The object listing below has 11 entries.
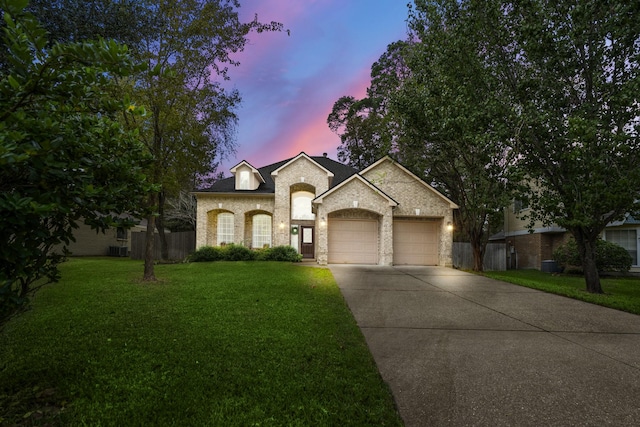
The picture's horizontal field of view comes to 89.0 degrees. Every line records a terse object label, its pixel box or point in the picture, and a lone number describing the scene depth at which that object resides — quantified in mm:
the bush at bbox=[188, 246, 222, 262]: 17969
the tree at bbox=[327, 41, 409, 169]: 23391
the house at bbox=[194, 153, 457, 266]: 17250
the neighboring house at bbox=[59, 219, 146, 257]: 25219
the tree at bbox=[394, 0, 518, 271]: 10508
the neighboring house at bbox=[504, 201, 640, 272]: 17266
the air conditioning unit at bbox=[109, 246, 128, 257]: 27734
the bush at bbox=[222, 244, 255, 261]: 18062
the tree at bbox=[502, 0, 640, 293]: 8648
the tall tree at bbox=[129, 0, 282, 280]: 10180
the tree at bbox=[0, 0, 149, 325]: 1979
